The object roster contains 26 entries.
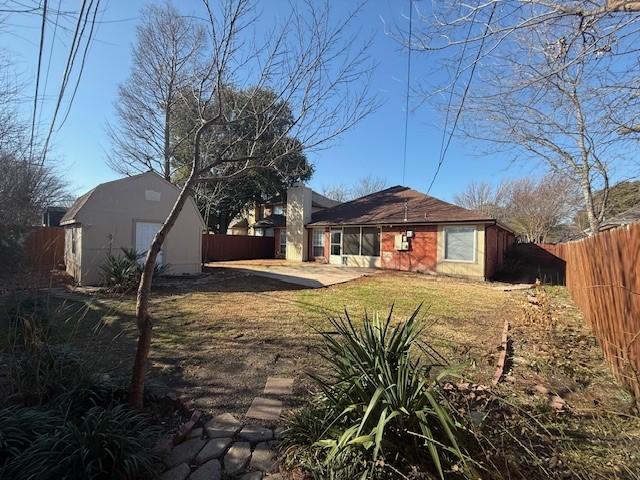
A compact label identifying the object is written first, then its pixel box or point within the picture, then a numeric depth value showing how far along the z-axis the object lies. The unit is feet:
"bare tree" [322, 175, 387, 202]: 134.00
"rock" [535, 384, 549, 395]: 10.96
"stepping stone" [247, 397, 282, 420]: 9.35
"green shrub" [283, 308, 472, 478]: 6.28
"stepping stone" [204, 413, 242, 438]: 8.46
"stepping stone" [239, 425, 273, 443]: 8.26
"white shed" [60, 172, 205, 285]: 34.50
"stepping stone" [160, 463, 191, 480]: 7.05
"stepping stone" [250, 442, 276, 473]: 7.27
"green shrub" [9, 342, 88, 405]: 8.83
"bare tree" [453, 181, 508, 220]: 107.45
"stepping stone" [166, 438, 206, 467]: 7.54
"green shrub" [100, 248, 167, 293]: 31.68
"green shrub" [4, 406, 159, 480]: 6.32
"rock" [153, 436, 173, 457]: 7.57
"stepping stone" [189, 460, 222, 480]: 7.03
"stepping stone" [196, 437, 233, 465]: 7.61
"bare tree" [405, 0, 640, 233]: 13.50
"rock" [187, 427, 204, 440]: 8.38
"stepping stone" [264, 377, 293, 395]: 10.84
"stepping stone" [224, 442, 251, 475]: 7.28
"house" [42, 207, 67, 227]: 94.94
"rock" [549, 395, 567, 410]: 9.82
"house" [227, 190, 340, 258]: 78.89
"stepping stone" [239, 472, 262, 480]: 6.96
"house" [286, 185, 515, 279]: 47.36
